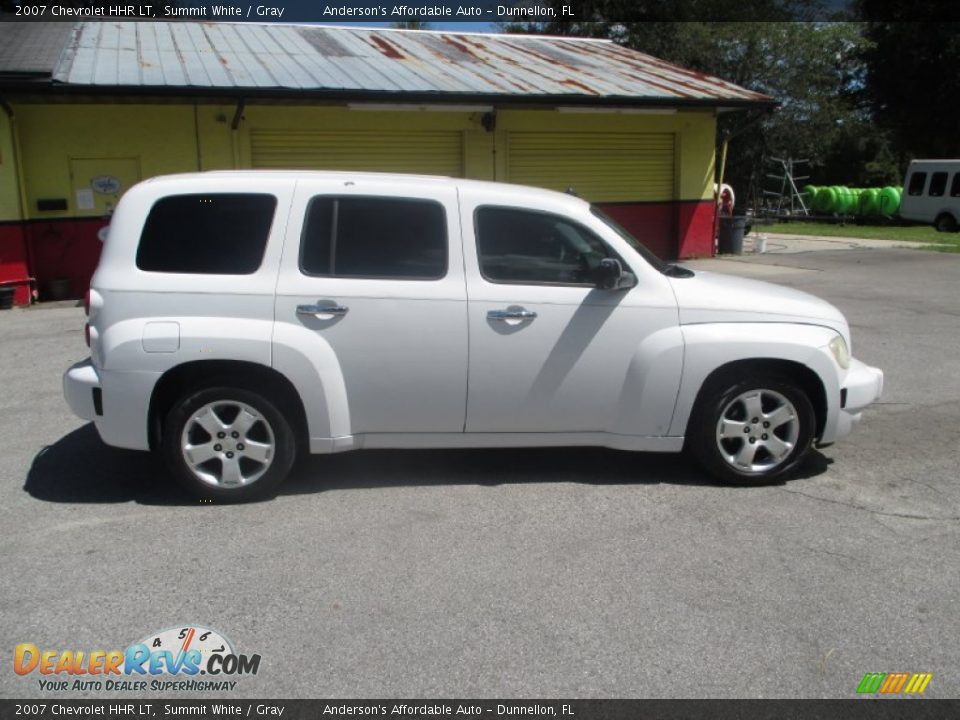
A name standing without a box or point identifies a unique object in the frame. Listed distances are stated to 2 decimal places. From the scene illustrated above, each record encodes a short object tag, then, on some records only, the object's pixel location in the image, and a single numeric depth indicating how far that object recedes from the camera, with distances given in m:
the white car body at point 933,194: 29.45
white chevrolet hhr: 4.84
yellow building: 13.83
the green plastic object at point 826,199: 36.97
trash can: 20.44
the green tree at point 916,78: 36.22
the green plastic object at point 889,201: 34.22
